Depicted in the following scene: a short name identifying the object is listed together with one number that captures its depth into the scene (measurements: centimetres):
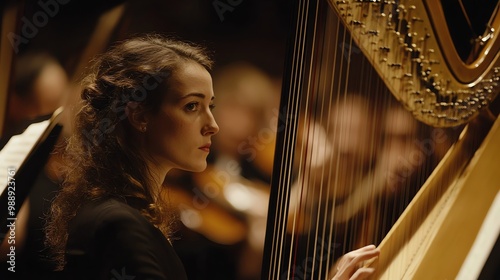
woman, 353
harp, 349
